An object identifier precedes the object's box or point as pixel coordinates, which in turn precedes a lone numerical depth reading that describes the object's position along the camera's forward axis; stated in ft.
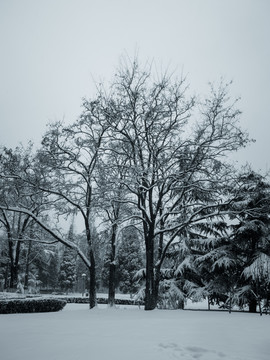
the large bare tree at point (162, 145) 49.21
